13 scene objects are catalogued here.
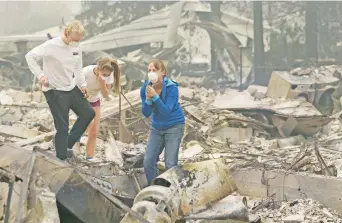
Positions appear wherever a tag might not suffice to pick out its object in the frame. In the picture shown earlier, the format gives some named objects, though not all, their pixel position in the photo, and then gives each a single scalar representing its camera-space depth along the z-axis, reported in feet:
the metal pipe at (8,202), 21.84
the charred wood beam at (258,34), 100.97
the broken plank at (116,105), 53.48
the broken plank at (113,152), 37.05
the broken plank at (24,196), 21.26
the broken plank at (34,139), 38.10
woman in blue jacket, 27.36
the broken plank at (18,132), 45.48
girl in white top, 32.55
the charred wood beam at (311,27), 100.07
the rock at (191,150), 41.56
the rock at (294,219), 27.71
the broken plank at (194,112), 58.28
